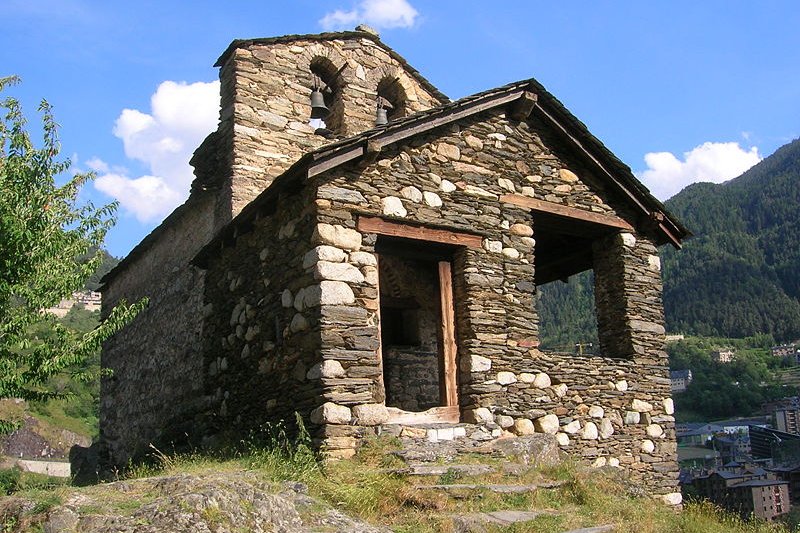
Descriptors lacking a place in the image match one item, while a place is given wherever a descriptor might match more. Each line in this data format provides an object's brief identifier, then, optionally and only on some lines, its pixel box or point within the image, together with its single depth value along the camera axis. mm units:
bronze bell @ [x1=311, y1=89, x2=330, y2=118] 13383
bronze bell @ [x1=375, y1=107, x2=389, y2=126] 13734
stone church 8641
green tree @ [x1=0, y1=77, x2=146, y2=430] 9297
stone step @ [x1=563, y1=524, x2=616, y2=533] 7265
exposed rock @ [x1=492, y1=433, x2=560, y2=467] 9016
